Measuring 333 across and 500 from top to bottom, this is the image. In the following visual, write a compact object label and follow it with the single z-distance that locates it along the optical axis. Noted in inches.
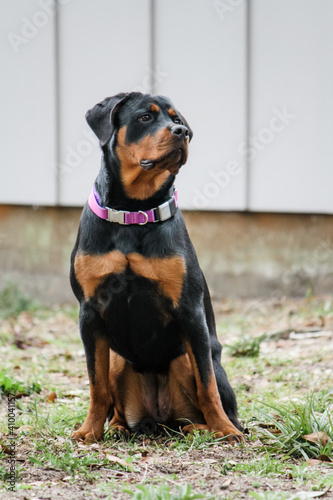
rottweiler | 240.8
